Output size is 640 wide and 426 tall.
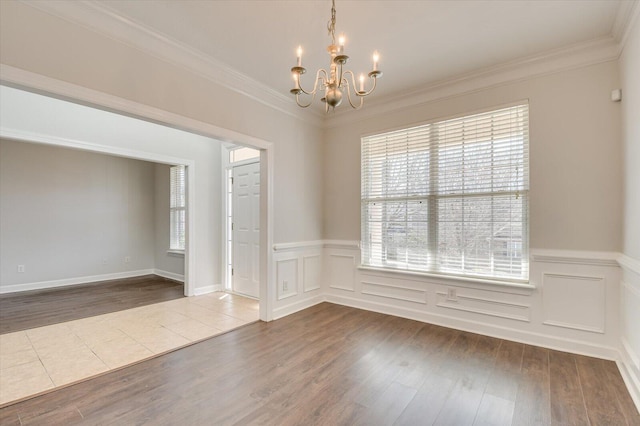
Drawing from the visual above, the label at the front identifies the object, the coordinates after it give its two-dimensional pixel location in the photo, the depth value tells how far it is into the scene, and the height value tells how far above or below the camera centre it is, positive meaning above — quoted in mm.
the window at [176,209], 6344 +129
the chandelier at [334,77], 1642 +849
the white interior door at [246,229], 4754 -245
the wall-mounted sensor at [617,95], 2564 +1047
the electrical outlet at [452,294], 3393 -946
